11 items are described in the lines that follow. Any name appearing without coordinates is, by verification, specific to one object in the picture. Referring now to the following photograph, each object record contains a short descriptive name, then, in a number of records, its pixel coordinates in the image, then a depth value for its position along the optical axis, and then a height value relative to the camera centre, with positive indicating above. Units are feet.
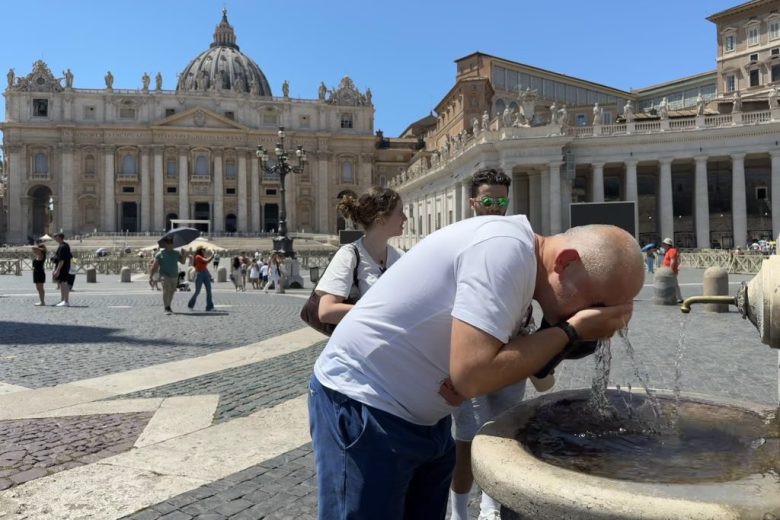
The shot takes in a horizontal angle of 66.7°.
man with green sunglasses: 10.83 +1.29
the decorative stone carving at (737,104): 111.75 +29.39
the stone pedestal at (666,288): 44.70 -2.17
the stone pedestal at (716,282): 39.45 -1.57
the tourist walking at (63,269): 44.16 -0.05
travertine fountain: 4.12 -1.76
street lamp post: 81.66 +13.87
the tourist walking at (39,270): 44.34 -0.10
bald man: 4.75 -0.61
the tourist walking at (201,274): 41.50 -0.56
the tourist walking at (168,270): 39.11 -0.25
